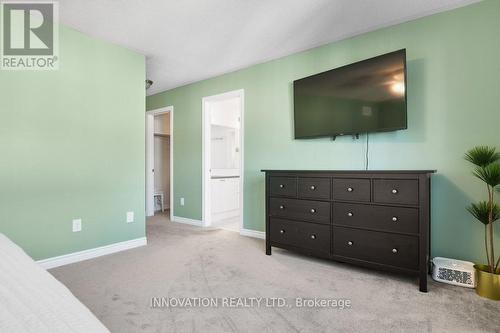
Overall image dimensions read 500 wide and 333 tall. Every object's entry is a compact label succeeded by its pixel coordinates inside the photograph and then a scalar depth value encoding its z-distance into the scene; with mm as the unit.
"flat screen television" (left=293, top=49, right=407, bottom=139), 2338
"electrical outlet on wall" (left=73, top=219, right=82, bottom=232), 2670
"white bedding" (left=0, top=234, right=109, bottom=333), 574
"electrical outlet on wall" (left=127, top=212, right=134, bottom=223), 3118
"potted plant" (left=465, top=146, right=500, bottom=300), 1916
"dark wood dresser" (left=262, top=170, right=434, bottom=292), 2055
